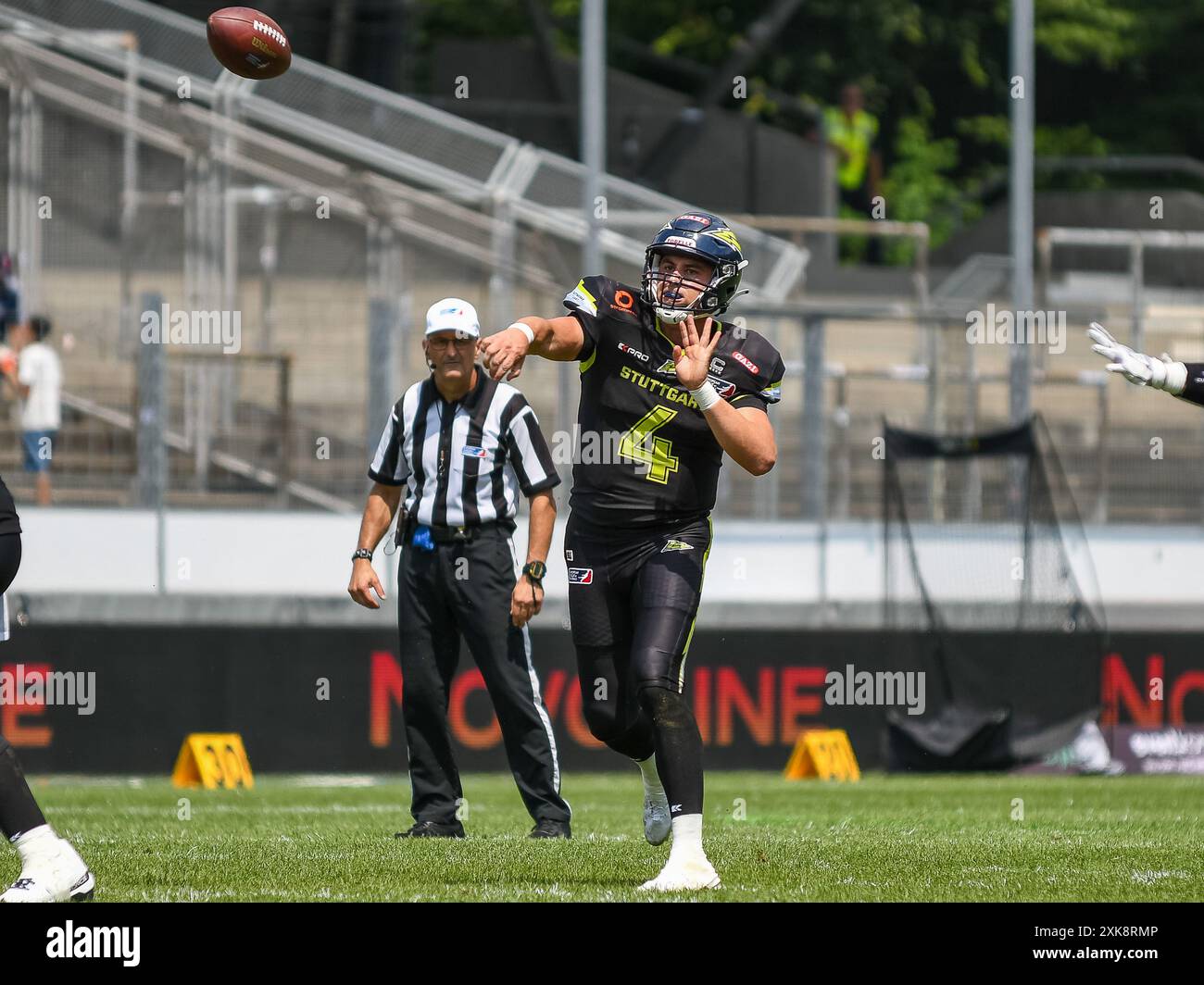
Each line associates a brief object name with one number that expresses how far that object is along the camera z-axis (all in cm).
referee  955
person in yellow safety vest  2608
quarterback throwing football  755
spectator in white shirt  1698
